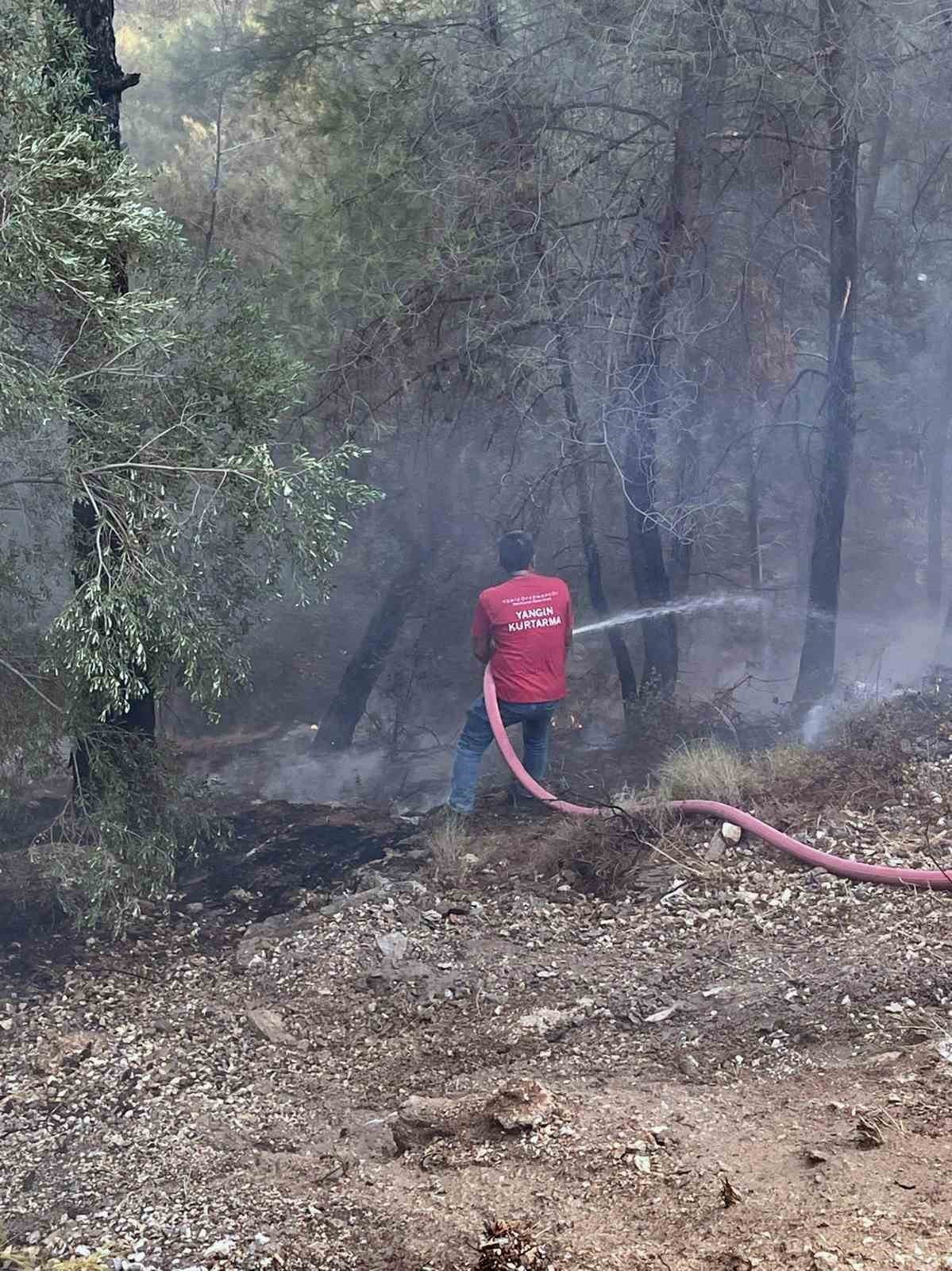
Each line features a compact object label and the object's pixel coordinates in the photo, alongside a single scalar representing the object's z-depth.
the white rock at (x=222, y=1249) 3.54
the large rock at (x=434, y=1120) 4.11
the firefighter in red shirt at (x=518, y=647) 7.60
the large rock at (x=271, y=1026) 5.22
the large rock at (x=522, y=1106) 4.04
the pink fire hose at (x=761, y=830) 5.71
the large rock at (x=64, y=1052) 5.06
